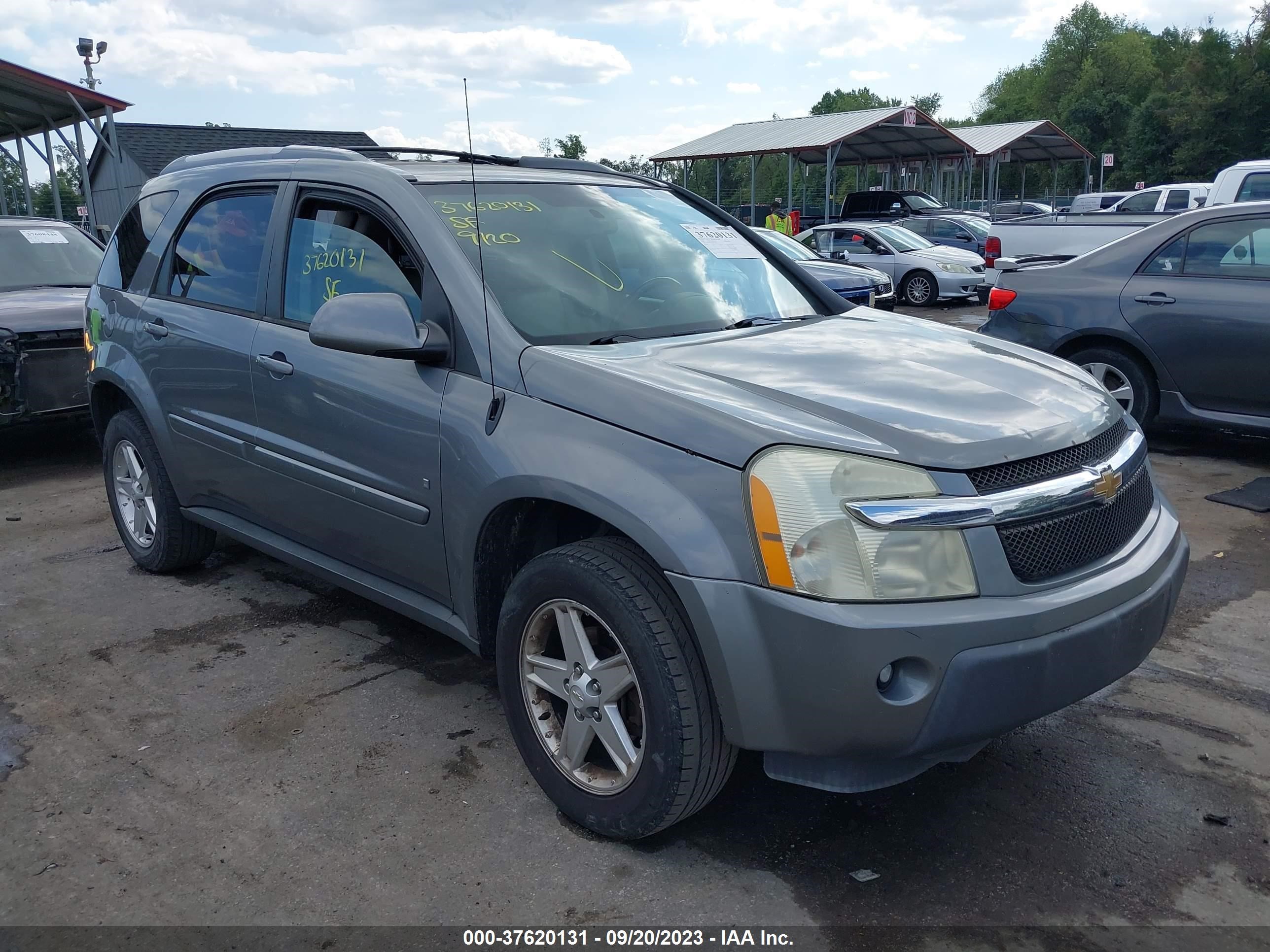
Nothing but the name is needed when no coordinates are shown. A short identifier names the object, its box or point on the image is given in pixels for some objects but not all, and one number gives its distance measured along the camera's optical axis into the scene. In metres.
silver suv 2.29
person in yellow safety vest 23.53
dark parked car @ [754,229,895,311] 11.77
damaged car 6.68
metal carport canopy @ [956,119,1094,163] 33.78
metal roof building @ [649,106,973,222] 28.41
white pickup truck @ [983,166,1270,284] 10.54
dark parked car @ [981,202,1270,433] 6.19
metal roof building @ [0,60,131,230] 17.66
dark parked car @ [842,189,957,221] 27.25
